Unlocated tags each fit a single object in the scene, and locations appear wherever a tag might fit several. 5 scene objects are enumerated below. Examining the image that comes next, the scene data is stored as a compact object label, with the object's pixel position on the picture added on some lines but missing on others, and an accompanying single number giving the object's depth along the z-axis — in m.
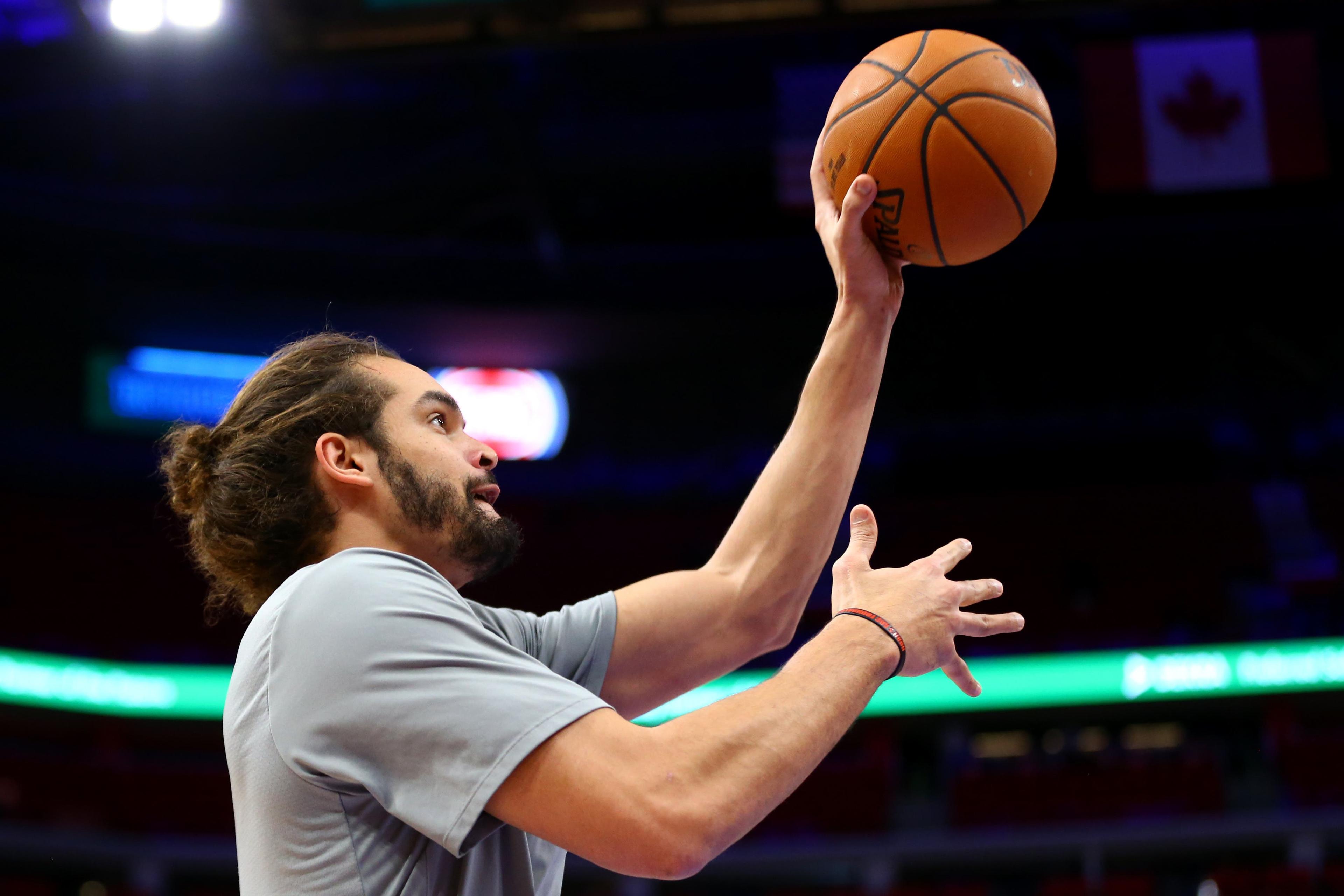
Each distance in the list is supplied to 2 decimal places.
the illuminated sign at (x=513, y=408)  13.25
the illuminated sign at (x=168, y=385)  12.41
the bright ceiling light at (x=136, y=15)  7.11
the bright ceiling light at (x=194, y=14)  7.03
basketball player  1.34
